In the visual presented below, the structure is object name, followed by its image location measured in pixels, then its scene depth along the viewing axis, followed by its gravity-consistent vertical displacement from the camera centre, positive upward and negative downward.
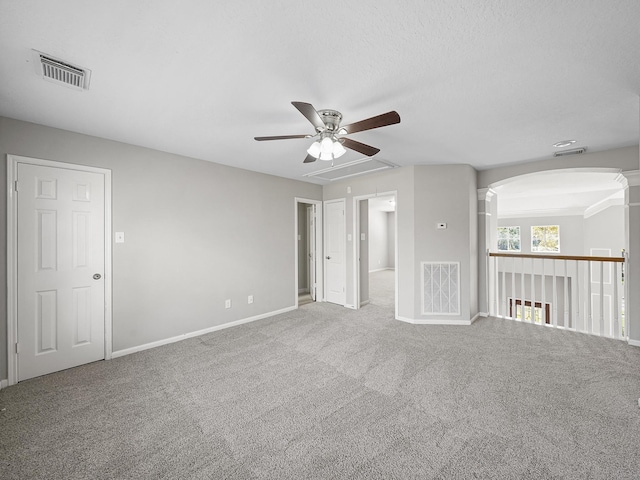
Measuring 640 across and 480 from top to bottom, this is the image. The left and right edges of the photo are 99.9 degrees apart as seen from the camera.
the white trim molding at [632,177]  3.25 +0.76
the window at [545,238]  9.38 +0.07
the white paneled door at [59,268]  2.54 -0.24
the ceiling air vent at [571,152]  3.38 +1.14
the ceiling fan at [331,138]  2.15 +0.87
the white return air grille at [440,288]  4.12 -0.73
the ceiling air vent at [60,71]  1.68 +1.15
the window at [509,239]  10.33 +0.06
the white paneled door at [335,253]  5.26 -0.22
